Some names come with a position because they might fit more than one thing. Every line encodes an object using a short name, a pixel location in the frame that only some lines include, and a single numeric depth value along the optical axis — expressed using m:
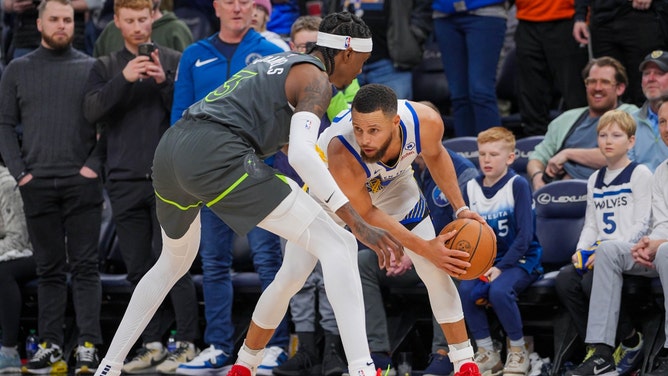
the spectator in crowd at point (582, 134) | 15.15
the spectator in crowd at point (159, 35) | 16.87
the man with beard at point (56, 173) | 15.27
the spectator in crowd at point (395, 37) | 17.11
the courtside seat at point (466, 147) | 16.02
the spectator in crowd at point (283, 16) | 19.14
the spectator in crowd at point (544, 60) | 16.88
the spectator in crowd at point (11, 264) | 15.62
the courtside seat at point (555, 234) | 14.24
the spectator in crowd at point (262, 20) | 16.28
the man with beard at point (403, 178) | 10.67
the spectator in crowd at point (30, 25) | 19.18
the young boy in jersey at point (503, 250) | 13.44
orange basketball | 10.88
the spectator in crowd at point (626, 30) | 16.12
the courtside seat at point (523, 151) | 16.24
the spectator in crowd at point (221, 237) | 14.50
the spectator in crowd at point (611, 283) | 12.65
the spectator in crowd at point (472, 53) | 16.78
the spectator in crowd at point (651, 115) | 14.50
